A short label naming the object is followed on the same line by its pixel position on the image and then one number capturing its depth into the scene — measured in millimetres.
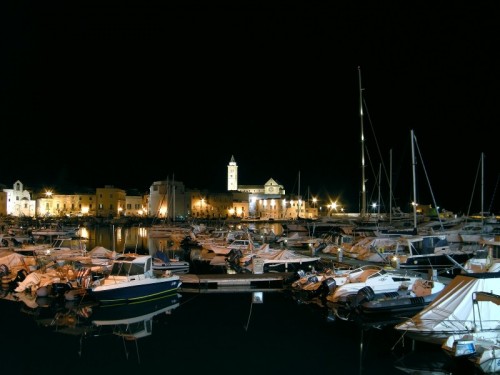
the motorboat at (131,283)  22364
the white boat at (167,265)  31891
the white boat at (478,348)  13750
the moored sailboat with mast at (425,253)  30047
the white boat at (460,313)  15298
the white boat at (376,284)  22531
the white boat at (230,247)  42772
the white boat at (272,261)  31922
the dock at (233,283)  27766
